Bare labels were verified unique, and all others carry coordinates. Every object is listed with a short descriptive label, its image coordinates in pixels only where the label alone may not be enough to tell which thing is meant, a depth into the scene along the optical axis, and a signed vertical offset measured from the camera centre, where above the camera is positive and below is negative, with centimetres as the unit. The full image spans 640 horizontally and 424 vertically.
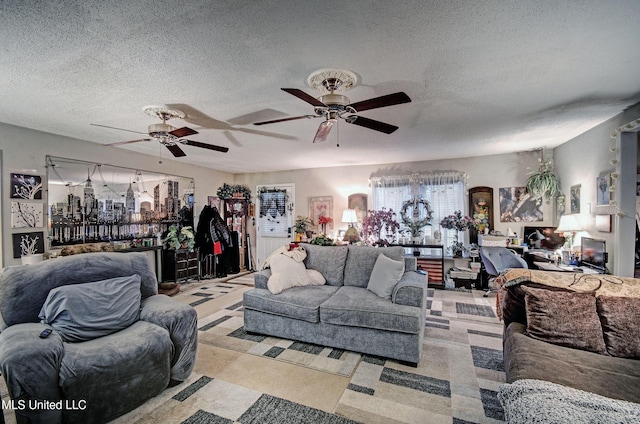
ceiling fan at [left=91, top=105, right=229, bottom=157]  286 +84
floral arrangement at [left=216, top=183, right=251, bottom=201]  665 +44
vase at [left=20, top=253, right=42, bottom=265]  313 -55
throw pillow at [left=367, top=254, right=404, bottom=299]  287 -73
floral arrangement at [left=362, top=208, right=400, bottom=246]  563 -36
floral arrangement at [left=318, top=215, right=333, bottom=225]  616 -27
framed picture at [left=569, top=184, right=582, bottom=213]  393 +10
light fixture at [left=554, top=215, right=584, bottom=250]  371 -27
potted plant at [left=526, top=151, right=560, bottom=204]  447 +38
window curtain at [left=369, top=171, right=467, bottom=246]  541 +29
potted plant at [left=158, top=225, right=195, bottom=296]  527 -66
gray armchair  159 -90
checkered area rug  187 -139
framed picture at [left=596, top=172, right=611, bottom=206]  318 +20
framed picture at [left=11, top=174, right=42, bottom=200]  341 +30
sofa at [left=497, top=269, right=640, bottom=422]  137 -83
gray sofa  252 -100
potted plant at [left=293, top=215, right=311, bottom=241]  641 -39
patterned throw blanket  195 -57
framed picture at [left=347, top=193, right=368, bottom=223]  611 +8
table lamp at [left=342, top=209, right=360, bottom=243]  543 -40
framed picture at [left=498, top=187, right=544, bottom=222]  493 +0
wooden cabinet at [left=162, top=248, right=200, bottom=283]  536 -109
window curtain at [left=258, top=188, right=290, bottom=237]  689 -12
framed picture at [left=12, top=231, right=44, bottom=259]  340 -41
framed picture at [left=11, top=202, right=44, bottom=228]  340 -5
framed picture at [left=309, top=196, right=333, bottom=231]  641 +0
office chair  411 -80
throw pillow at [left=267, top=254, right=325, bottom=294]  316 -79
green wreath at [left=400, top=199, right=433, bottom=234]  550 -18
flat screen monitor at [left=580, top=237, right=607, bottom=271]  317 -57
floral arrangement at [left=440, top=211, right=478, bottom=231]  519 -28
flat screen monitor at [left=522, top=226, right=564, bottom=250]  451 -53
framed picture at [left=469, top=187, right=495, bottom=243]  520 -3
